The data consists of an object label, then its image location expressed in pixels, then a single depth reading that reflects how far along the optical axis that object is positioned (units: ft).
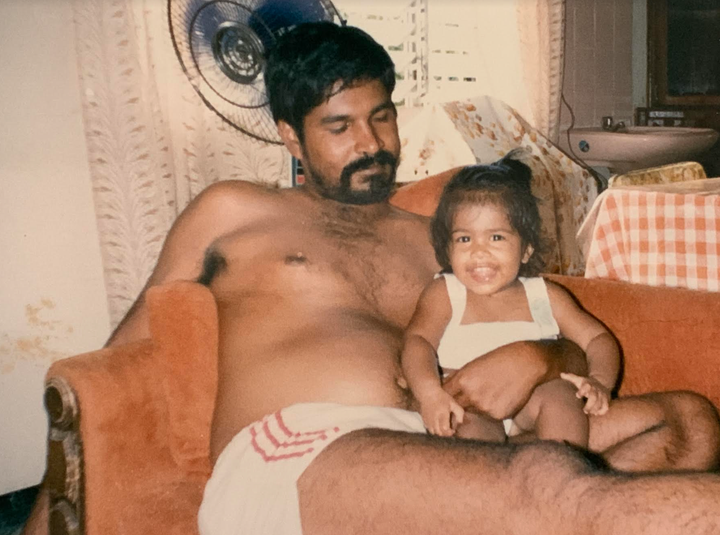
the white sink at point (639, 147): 8.43
